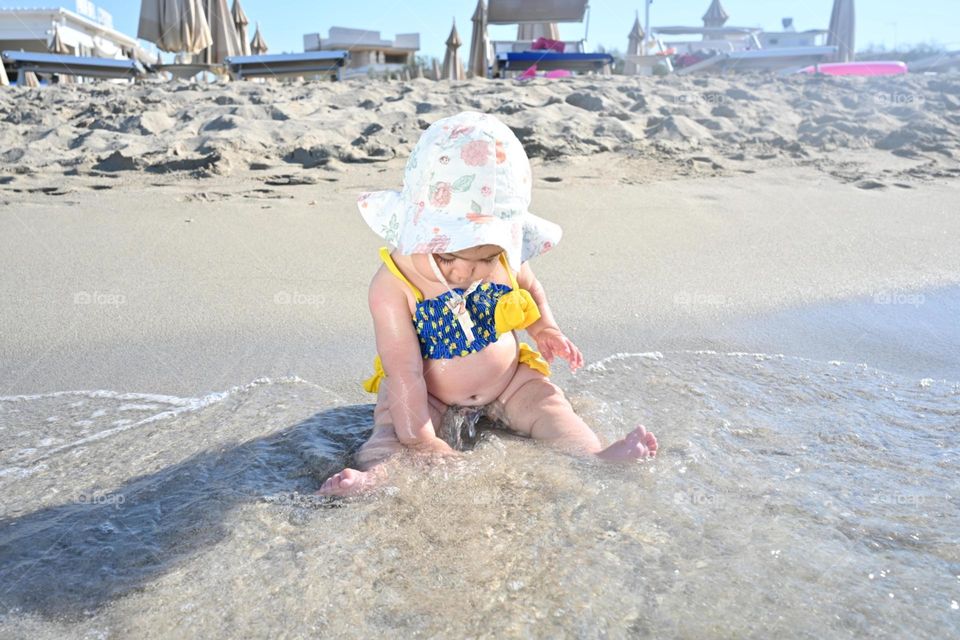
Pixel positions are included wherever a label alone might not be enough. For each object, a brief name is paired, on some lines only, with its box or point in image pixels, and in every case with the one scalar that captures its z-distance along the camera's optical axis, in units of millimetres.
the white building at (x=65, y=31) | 22875
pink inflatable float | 11812
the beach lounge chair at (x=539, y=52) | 11062
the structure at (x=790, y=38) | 19906
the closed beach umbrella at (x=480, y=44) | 13188
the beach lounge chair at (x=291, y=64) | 11250
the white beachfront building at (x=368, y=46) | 22984
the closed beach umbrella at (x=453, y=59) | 14266
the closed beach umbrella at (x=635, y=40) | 17703
